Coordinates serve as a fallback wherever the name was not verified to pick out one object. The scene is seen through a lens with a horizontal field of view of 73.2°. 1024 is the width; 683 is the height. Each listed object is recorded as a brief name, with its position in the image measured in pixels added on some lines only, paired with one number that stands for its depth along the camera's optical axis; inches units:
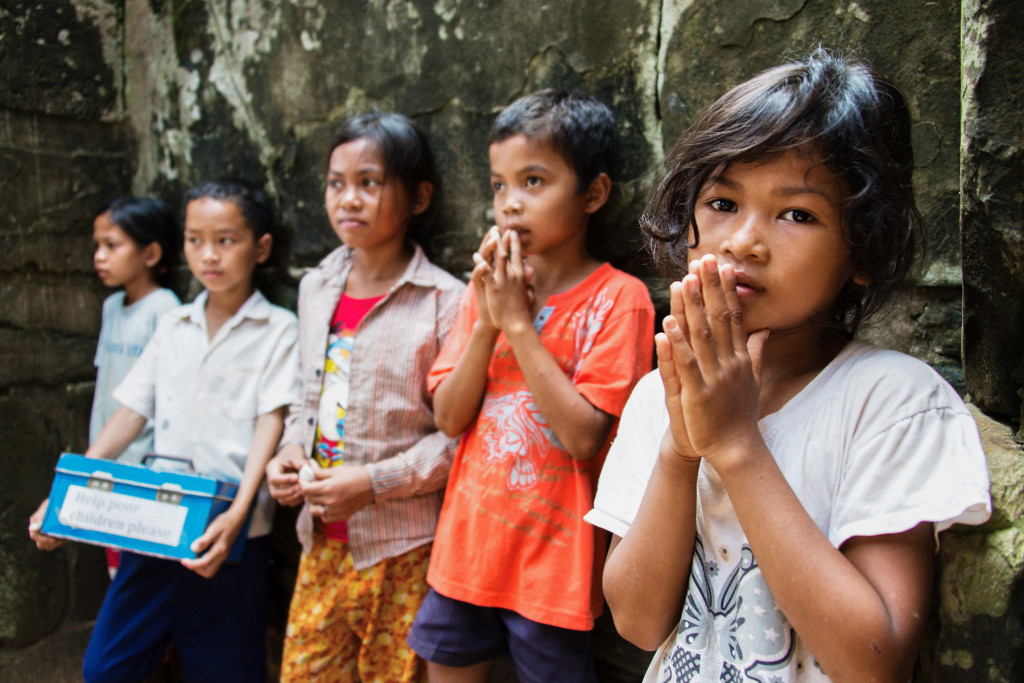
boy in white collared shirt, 78.1
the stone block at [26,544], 88.2
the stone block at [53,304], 89.0
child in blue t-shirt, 92.1
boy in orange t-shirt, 54.1
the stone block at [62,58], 87.4
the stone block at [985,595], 33.1
